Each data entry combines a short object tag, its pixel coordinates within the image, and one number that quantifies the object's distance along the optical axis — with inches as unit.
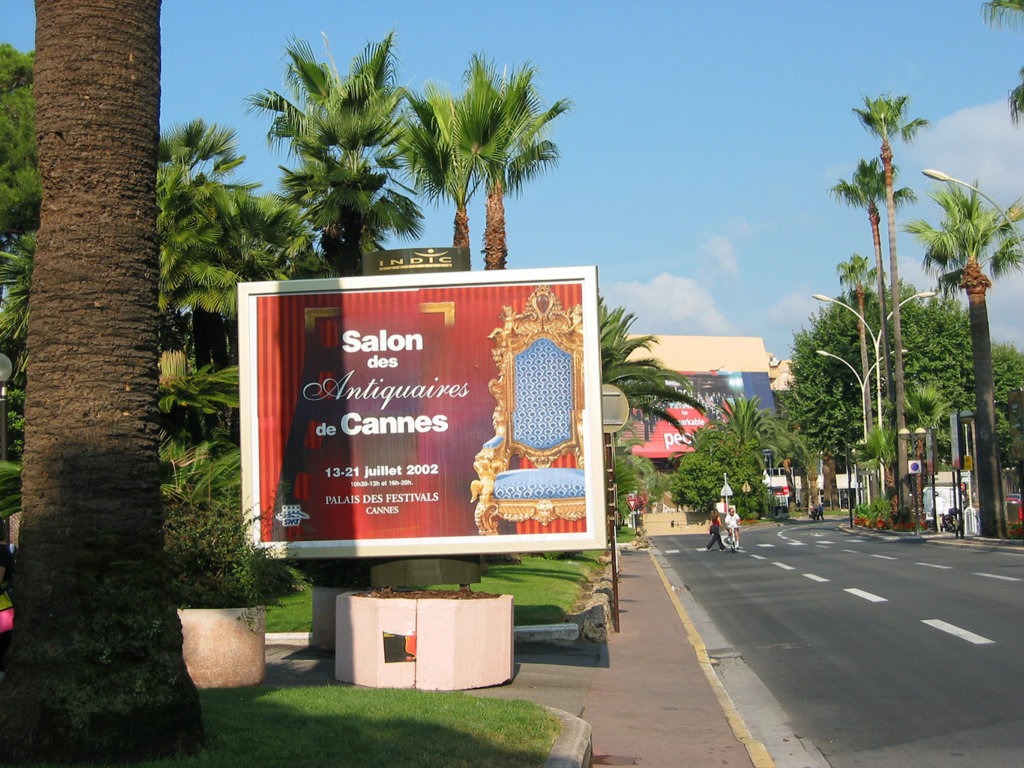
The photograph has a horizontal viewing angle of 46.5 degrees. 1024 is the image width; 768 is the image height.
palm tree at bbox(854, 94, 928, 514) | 2084.2
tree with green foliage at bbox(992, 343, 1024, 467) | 3319.4
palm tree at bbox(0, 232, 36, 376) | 832.3
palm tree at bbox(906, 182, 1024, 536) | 1583.4
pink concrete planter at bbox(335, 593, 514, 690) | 385.4
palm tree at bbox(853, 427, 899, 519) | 2568.9
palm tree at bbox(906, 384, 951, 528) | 2511.1
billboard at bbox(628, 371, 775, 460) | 4554.6
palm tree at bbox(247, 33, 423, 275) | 903.1
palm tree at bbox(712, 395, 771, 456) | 3427.7
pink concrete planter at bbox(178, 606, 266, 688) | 371.9
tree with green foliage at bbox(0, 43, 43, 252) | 1430.9
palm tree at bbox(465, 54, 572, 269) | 847.7
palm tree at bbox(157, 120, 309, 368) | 934.4
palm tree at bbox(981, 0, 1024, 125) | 1365.7
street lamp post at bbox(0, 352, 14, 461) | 633.7
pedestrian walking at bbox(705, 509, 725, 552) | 1706.4
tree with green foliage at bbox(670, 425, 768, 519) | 3356.3
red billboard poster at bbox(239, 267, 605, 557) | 409.1
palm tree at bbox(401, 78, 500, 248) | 842.8
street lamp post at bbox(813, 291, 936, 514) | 2063.4
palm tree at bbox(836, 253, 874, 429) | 3076.0
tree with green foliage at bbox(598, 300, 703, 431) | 1273.4
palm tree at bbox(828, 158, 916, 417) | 2247.8
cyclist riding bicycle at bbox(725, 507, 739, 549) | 1589.6
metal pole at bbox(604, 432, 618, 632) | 627.6
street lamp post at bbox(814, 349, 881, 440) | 2822.3
